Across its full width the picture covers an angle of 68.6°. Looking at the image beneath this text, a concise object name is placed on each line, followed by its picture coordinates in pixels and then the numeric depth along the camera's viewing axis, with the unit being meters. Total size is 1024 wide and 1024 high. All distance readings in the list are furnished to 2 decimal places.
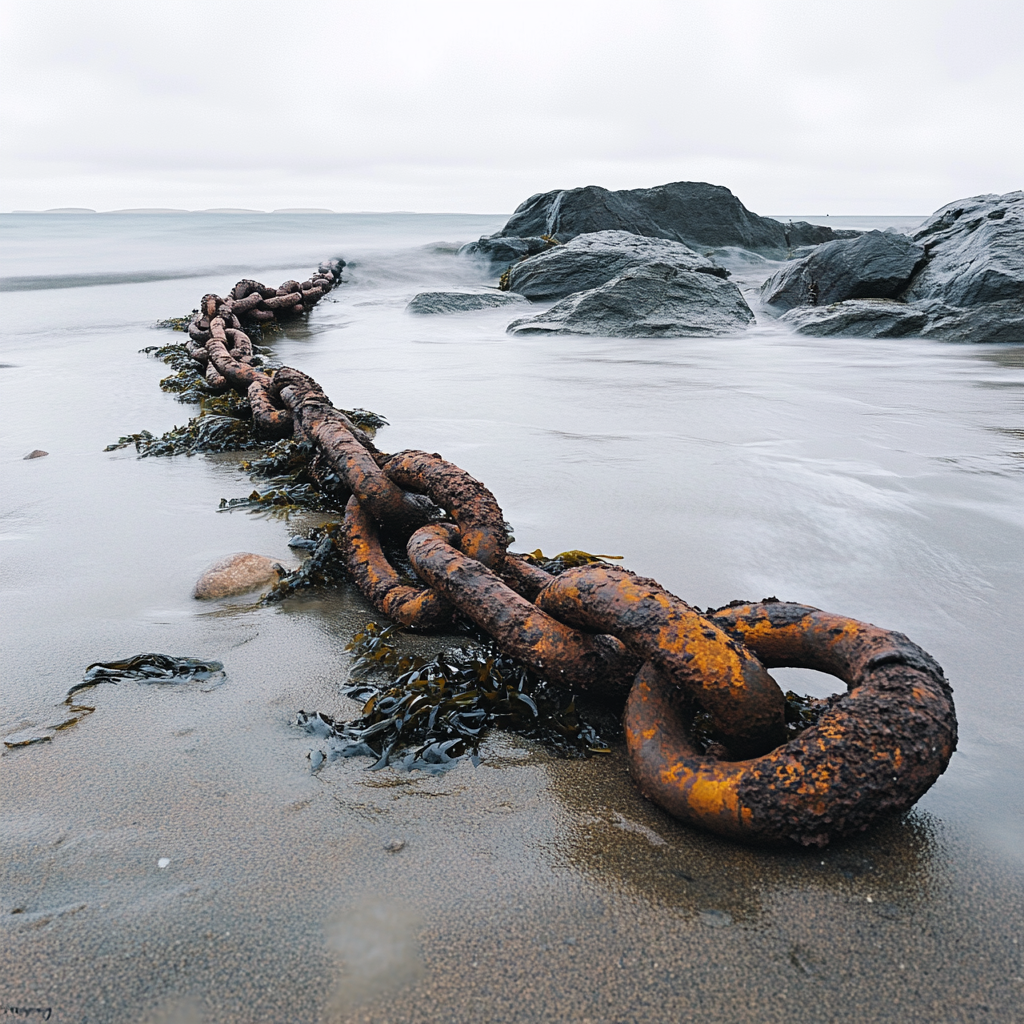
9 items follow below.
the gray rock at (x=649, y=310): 7.65
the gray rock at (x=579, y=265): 10.35
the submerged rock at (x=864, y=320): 7.51
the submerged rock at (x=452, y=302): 9.43
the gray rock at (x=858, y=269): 8.45
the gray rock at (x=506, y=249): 14.95
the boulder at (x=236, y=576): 1.88
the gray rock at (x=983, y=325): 6.96
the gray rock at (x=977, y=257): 7.19
